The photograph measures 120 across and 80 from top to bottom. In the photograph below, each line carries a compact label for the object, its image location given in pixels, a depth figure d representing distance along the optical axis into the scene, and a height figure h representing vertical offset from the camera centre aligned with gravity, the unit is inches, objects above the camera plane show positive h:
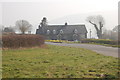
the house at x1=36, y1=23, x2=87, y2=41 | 2273.6 +98.1
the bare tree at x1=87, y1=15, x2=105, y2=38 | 2143.0 +215.6
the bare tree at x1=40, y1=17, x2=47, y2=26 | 2605.6 +267.1
